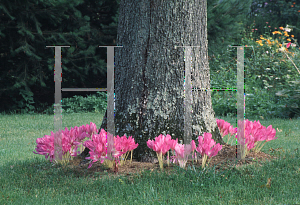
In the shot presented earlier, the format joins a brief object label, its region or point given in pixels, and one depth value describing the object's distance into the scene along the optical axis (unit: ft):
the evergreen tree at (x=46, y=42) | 50.34
